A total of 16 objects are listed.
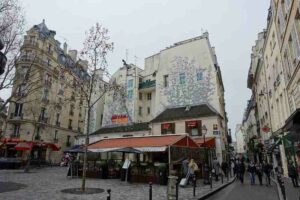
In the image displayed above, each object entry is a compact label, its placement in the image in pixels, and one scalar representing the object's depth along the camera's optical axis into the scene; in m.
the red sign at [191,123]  25.62
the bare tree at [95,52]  13.59
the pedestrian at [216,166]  19.37
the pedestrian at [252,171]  15.94
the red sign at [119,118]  34.16
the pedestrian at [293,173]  12.35
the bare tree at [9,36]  13.65
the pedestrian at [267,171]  15.85
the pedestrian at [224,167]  21.83
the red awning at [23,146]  27.19
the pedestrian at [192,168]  14.42
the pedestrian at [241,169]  17.41
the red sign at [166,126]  27.33
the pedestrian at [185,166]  15.19
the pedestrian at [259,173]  15.49
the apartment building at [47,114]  33.22
